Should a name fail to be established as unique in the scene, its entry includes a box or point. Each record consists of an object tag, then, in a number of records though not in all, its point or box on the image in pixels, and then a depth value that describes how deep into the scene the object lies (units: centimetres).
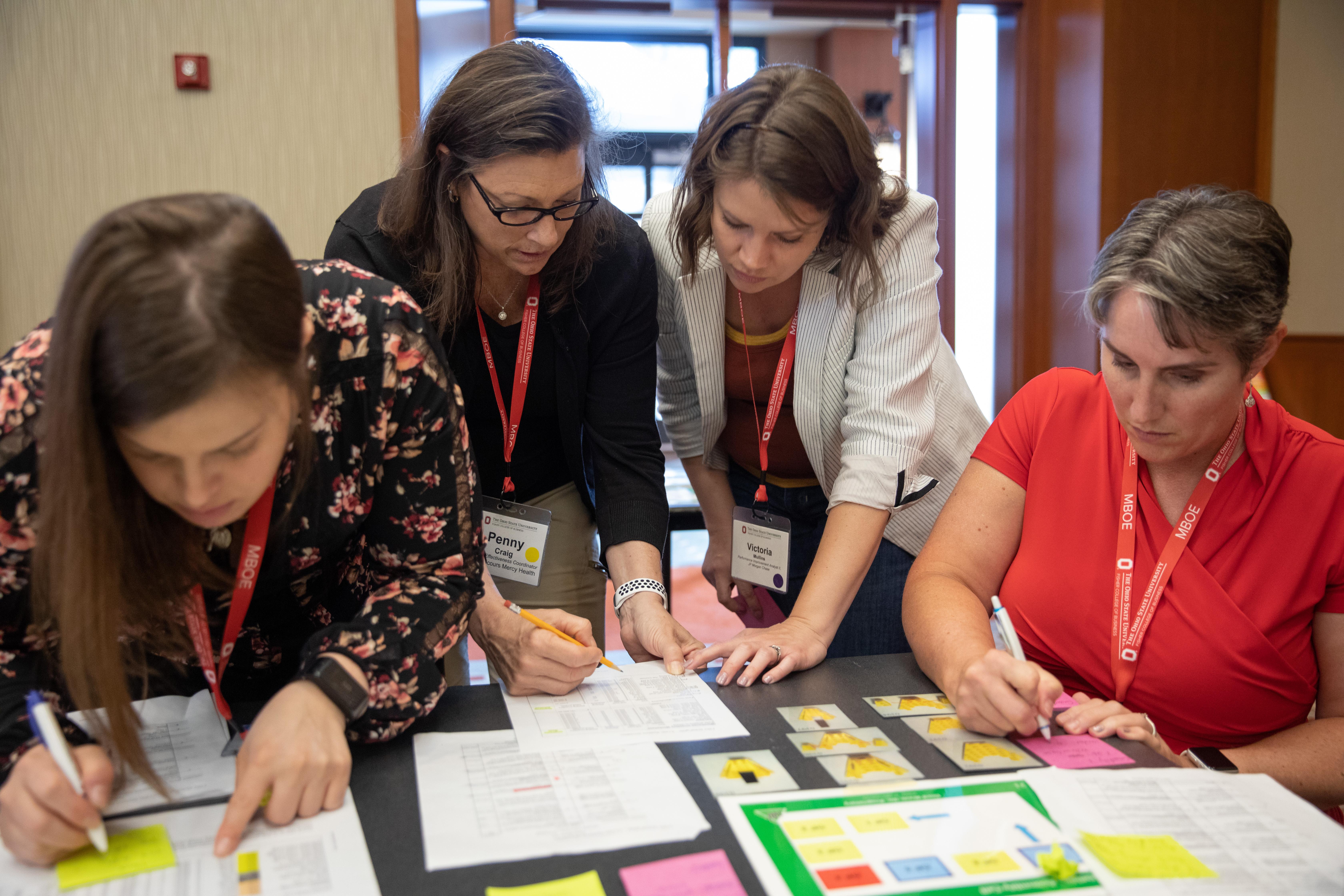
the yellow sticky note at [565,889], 84
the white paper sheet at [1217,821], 87
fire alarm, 307
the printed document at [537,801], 91
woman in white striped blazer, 145
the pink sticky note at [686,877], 84
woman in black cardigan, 145
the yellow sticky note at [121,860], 86
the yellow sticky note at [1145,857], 89
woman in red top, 123
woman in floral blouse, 83
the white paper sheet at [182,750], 100
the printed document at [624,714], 115
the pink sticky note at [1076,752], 112
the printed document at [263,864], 84
